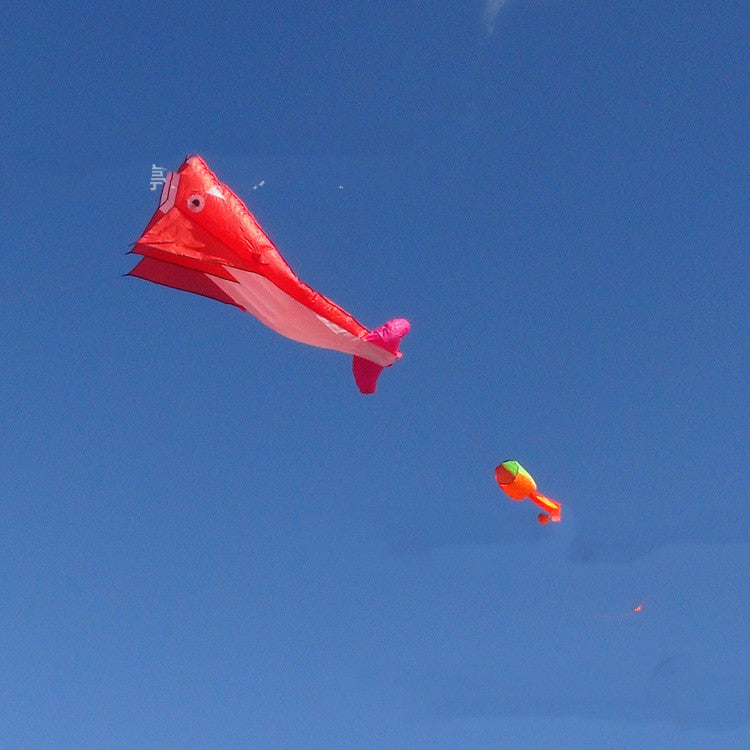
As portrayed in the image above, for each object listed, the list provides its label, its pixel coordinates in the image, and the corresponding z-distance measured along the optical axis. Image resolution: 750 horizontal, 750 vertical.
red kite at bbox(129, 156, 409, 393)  37.31
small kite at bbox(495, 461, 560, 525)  40.62
